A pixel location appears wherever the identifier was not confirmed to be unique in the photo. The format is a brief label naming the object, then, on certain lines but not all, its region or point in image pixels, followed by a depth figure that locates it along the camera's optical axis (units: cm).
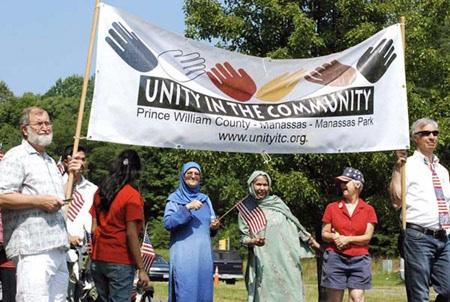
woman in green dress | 1006
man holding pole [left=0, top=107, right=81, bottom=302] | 704
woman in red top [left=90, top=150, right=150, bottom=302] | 846
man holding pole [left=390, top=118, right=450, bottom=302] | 889
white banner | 884
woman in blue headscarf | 934
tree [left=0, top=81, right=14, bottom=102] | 10856
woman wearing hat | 1005
